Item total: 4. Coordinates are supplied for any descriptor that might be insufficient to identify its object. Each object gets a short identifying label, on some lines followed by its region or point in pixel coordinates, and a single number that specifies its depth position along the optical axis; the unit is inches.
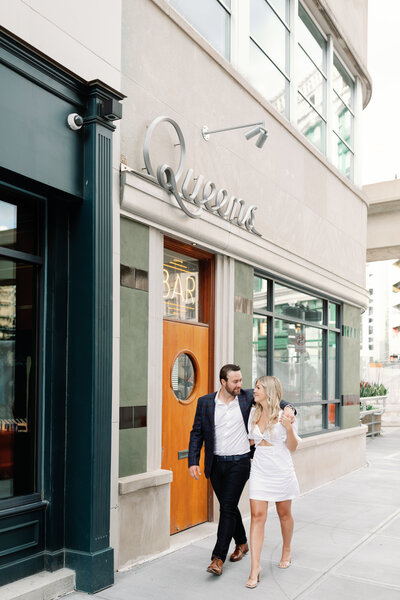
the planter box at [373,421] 780.6
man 247.3
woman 237.3
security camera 225.7
